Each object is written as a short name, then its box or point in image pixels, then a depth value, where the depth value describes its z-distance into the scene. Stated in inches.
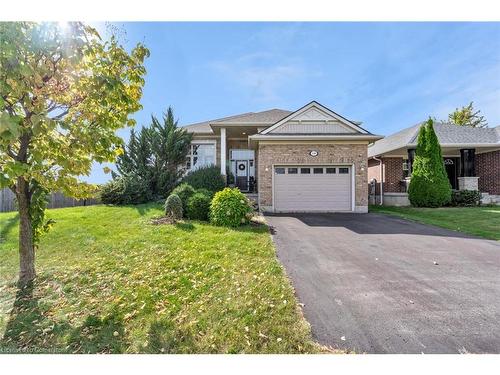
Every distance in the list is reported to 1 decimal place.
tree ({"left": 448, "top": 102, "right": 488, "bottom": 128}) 1148.5
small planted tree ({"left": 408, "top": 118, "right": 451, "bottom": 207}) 527.2
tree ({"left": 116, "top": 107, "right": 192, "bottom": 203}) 524.1
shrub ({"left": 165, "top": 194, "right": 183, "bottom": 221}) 339.3
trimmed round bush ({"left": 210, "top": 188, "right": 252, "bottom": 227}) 321.1
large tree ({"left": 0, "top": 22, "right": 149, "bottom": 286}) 123.3
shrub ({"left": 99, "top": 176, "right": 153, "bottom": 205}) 456.8
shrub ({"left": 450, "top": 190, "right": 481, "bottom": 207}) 549.0
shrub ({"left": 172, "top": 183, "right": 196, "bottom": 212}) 369.1
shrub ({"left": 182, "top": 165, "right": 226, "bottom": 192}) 487.8
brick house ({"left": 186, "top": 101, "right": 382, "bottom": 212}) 493.4
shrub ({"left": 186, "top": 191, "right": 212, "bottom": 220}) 353.1
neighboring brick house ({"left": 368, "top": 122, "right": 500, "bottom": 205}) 580.1
